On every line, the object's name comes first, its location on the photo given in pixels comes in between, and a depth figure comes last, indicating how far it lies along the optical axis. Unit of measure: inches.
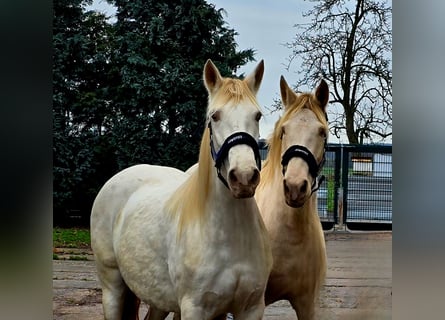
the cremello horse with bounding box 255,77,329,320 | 197.8
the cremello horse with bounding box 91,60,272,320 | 183.8
